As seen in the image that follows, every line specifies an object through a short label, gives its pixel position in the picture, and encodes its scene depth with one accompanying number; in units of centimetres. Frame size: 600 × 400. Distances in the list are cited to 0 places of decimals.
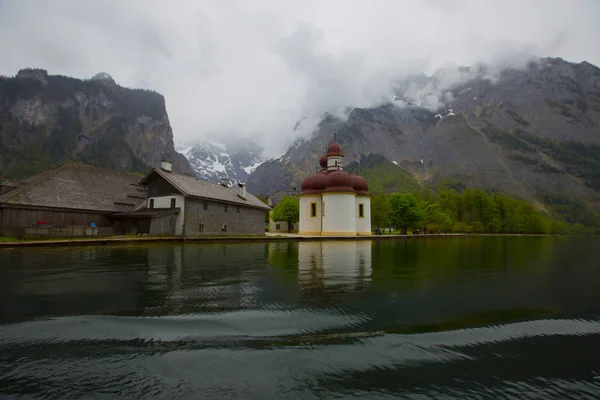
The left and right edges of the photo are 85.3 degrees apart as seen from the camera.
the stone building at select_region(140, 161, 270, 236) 3556
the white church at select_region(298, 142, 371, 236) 4697
